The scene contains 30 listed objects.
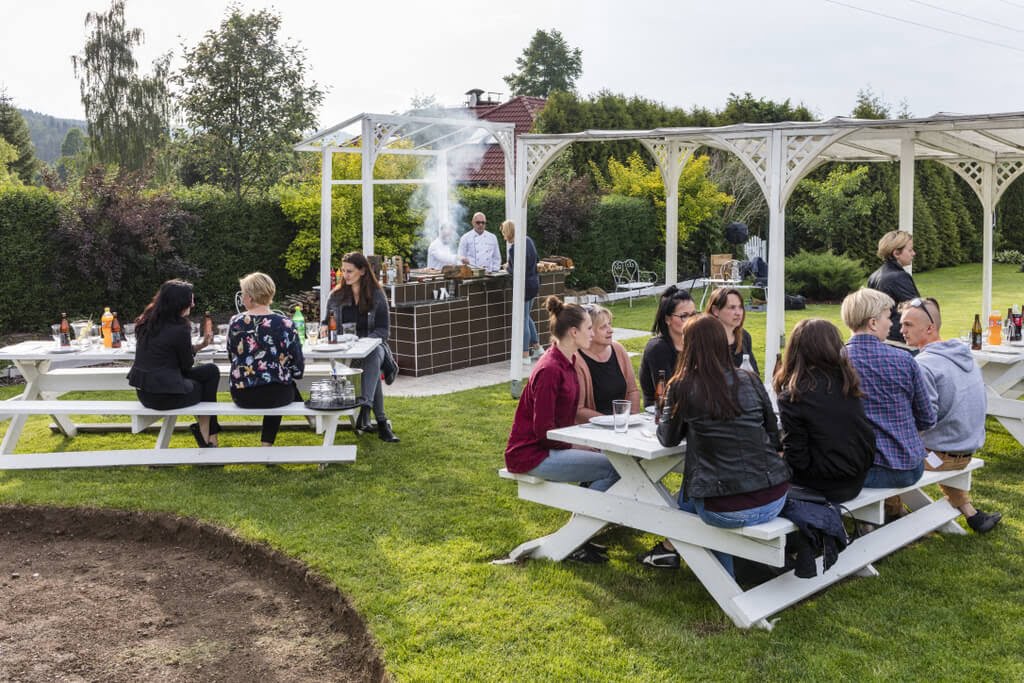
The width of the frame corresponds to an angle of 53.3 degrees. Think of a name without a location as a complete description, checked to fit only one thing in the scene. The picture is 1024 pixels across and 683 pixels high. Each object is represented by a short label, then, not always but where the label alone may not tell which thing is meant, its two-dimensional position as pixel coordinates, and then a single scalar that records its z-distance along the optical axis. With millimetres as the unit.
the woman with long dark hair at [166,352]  6652
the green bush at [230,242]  14172
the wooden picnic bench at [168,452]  6707
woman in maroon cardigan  5023
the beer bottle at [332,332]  7613
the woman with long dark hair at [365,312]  7766
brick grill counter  10641
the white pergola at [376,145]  11016
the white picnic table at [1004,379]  6887
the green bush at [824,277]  18141
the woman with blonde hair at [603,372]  5633
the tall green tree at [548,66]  50312
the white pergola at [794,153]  7531
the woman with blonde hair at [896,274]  7625
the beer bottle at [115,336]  7656
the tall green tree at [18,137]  41219
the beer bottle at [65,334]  7449
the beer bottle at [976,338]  7410
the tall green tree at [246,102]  21406
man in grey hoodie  5402
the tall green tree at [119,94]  35625
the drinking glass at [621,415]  4895
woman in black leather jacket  4203
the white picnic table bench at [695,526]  4352
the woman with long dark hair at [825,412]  4461
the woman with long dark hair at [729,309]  5727
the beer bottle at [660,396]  4923
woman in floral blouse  6668
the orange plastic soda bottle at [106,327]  7703
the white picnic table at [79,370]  7359
